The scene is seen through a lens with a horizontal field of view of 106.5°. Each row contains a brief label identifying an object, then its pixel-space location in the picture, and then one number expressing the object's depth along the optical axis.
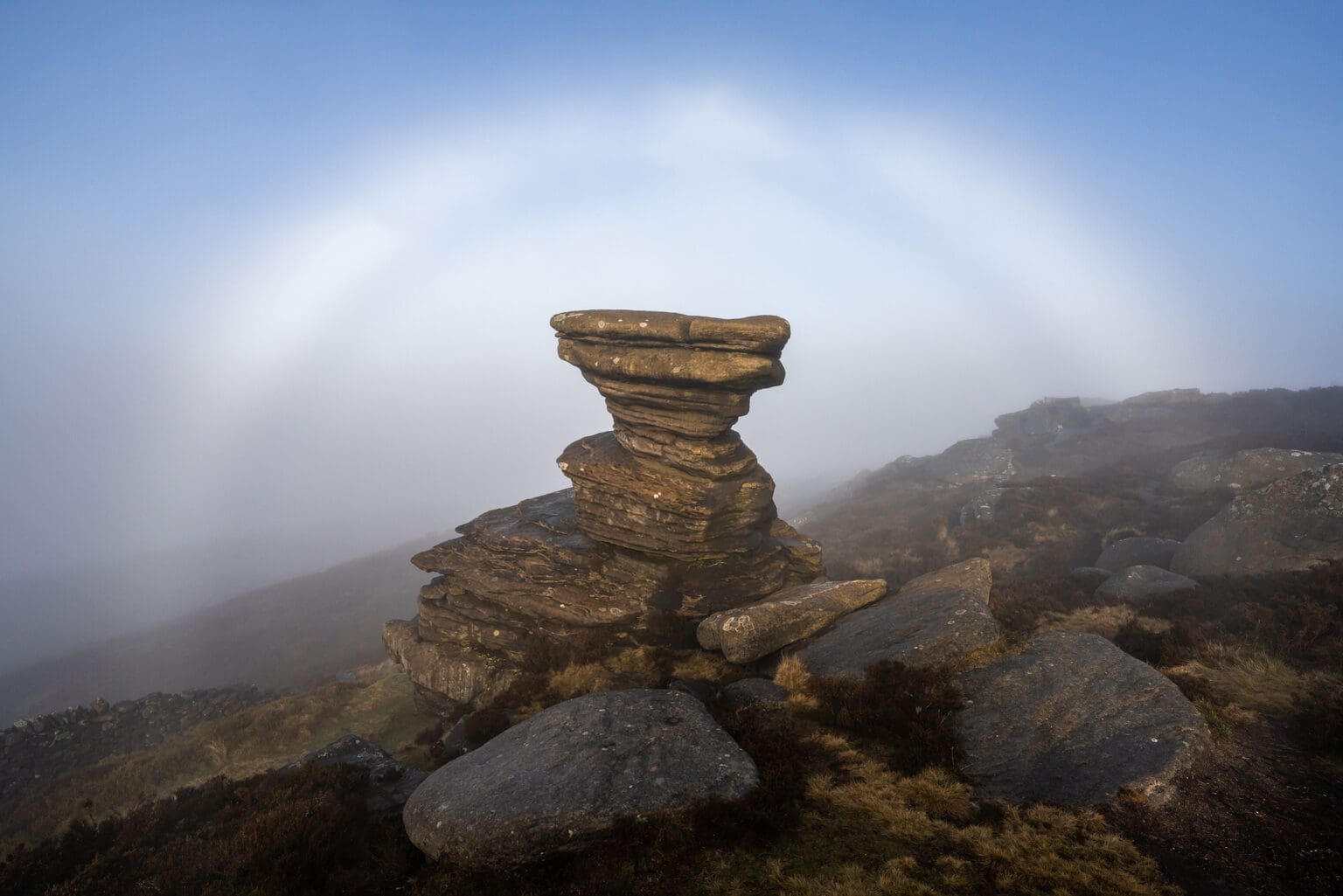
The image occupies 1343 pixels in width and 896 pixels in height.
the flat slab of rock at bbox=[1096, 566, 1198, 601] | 18.03
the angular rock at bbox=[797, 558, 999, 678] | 12.30
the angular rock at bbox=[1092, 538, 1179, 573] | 22.67
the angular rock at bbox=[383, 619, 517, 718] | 18.00
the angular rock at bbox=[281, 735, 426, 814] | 11.09
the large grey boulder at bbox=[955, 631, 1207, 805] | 8.43
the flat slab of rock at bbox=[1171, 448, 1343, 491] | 27.86
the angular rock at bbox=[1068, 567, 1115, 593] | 20.41
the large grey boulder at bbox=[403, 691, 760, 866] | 7.58
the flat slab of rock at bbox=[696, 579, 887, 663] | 14.57
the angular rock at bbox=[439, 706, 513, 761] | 13.85
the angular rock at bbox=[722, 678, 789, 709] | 12.17
